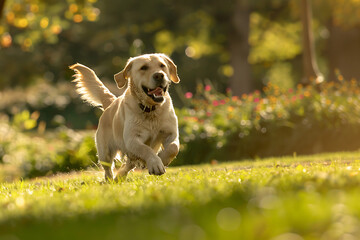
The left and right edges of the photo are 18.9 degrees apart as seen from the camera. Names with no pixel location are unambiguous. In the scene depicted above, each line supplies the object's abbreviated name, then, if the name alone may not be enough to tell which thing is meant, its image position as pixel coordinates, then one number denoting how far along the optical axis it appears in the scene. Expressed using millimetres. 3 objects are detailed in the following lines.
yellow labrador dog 11578
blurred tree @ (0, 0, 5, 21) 19359
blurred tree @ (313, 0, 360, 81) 44812
